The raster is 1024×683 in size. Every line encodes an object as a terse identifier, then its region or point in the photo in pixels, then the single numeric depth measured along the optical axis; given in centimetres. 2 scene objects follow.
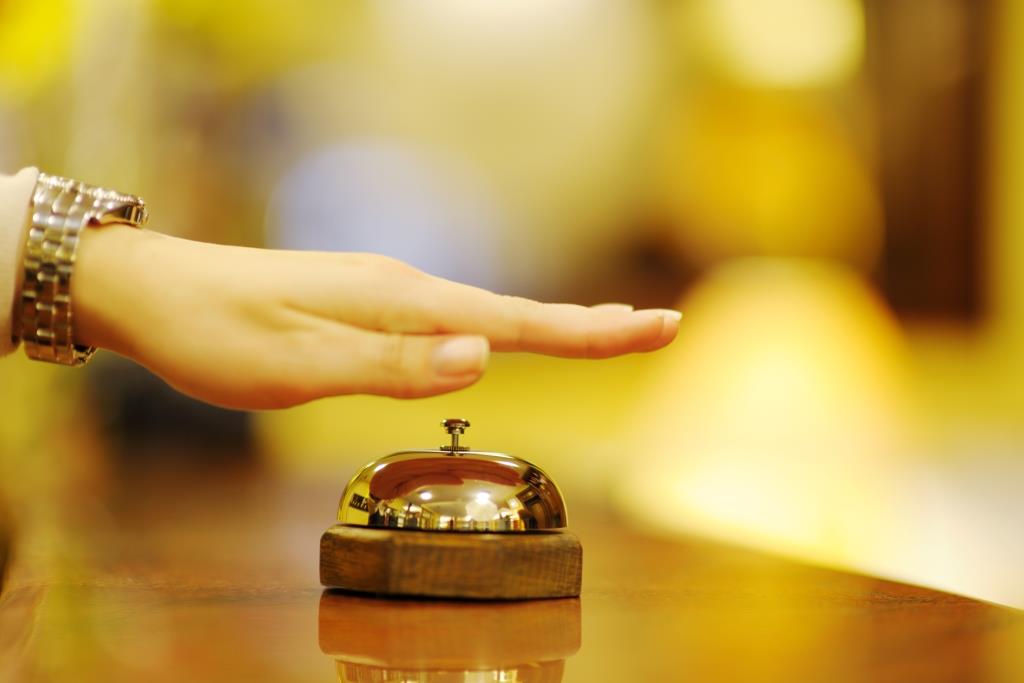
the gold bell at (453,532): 113
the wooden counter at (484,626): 104
